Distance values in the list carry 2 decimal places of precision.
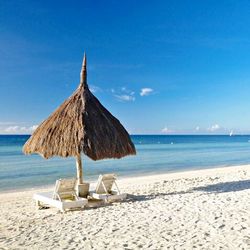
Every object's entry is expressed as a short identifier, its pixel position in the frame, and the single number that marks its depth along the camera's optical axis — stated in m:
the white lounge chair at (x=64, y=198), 4.85
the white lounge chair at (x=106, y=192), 5.40
